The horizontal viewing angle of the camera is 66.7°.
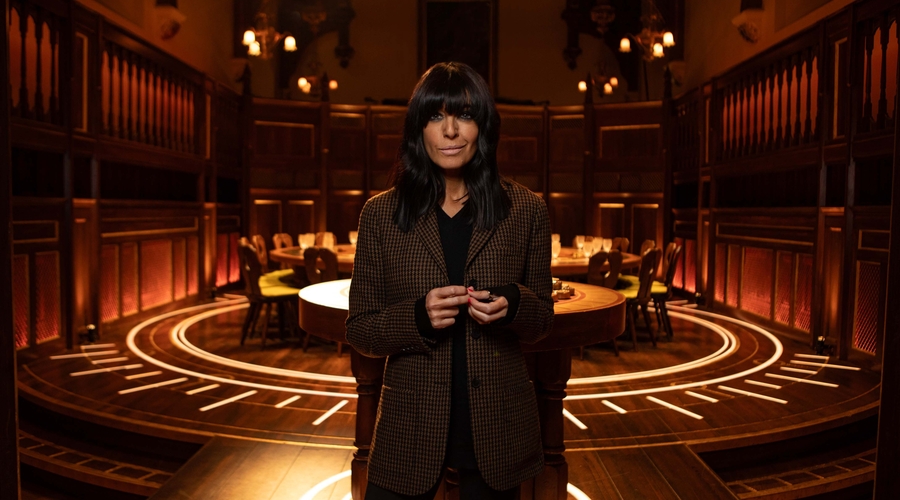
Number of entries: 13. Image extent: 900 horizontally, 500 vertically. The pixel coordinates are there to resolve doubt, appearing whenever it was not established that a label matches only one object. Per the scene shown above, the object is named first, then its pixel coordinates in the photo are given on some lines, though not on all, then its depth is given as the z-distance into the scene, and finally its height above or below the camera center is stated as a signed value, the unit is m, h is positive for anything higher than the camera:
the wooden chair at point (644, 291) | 5.58 -0.62
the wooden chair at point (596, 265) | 5.28 -0.37
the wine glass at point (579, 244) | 6.57 -0.26
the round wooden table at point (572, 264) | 5.10 -0.37
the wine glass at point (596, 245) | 5.95 -0.25
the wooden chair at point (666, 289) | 6.15 -0.65
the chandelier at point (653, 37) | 7.56 +2.02
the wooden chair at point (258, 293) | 5.55 -0.69
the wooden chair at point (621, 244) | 7.22 -0.29
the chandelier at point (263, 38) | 7.61 +2.03
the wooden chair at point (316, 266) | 5.21 -0.39
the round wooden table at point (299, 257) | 5.44 -0.38
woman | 1.36 -0.17
